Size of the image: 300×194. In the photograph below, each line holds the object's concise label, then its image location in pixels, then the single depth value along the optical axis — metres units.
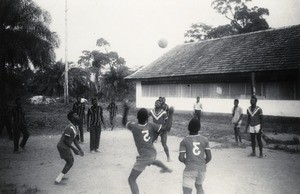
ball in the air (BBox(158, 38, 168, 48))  19.94
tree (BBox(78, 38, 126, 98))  37.75
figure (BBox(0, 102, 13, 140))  12.95
